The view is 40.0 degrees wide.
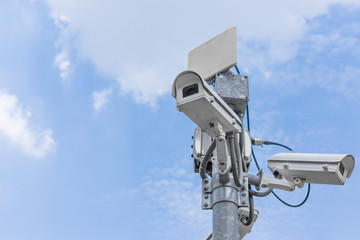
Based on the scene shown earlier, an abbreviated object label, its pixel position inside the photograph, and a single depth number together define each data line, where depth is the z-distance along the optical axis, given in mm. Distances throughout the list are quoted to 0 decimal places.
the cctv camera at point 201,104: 3242
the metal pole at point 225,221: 3258
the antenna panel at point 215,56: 4191
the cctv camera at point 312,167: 3834
